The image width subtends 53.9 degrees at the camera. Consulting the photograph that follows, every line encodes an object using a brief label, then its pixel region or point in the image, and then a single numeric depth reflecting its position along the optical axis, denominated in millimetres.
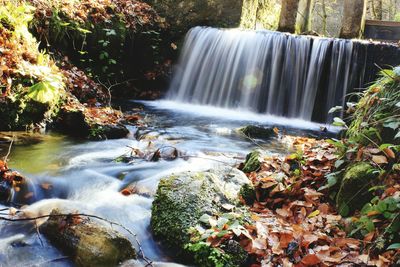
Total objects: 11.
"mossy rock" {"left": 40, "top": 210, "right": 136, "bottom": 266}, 3046
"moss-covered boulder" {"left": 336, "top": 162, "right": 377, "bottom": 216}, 3623
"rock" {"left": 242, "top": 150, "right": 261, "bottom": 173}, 4867
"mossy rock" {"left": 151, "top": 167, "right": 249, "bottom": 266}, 3398
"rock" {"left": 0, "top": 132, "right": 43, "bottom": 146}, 5523
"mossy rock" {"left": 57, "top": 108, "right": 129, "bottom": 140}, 6328
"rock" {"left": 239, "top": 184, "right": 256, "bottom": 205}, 4156
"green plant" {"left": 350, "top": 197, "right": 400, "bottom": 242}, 2992
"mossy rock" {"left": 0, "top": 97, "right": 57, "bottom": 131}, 5770
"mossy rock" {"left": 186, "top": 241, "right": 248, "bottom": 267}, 3125
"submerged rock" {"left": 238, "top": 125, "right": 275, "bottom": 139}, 7256
